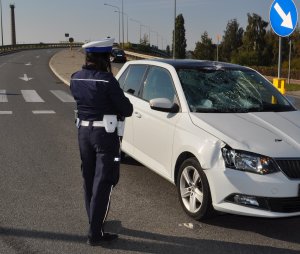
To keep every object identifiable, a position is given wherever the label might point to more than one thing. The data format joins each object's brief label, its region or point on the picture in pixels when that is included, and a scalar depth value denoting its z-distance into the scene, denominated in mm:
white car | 4273
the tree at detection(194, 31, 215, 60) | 92738
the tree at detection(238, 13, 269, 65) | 69188
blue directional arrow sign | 7504
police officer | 3961
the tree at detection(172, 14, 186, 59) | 102375
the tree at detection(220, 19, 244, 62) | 91938
